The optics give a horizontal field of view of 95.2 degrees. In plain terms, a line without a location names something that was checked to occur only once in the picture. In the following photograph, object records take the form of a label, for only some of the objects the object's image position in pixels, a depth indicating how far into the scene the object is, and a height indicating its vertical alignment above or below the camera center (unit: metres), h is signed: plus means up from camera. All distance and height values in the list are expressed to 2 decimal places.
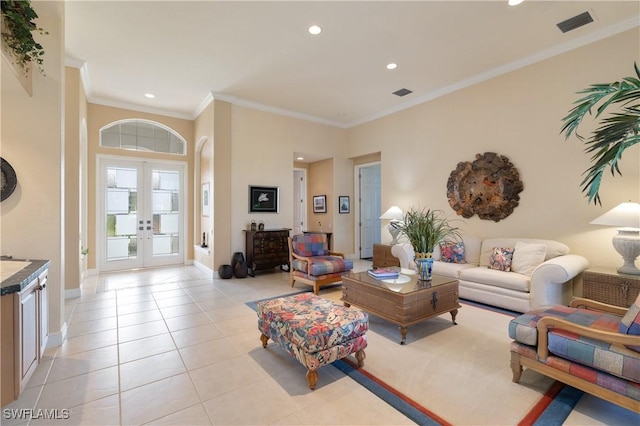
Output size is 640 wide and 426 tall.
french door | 6.13 +0.03
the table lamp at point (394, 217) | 6.07 -0.09
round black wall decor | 2.58 +0.33
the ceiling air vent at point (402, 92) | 5.53 +2.32
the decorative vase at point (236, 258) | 5.76 -0.88
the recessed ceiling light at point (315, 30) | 3.57 +2.28
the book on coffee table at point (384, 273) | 3.57 -0.76
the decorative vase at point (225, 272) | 5.58 -1.10
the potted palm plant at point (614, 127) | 2.13 +0.64
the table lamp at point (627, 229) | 3.18 -0.21
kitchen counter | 1.91 -0.42
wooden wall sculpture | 4.59 +0.41
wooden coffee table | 2.96 -0.93
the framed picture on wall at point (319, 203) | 7.83 +0.27
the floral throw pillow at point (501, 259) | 4.14 -0.68
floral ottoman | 2.22 -0.95
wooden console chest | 5.85 -0.72
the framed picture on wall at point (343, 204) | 7.66 +0.24
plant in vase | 3.34 -0.29
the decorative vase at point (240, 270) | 5.68 -1.08
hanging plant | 2.18 +1.45
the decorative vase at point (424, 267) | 3.38 -0.63
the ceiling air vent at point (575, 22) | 3.40 +2.27
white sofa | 3.42 -0.85
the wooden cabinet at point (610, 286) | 3.10 -0.83
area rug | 1.93 -1.32
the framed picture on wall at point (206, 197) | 6.18 +0.38
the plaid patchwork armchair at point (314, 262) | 4.62 -0.80
